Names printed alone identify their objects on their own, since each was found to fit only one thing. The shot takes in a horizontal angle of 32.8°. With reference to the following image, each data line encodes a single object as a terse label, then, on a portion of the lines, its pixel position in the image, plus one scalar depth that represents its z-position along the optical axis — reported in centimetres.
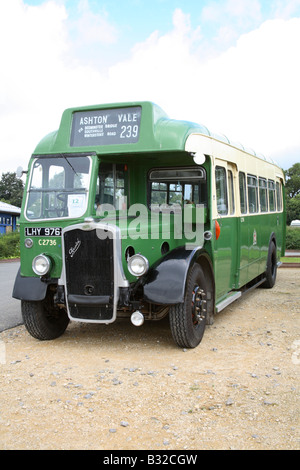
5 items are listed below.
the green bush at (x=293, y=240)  3816
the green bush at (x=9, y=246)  2450
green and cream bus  631
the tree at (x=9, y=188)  5597
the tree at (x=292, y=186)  6694
